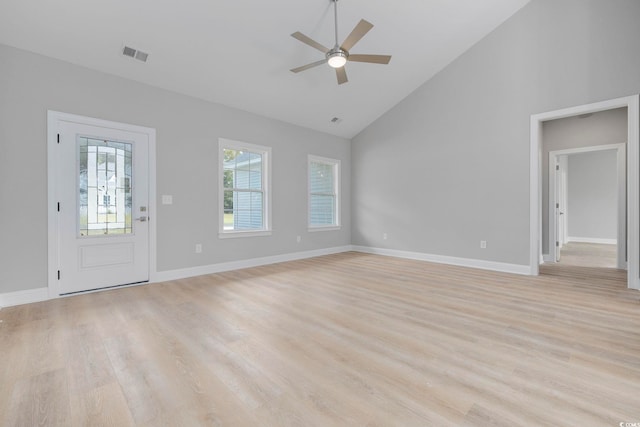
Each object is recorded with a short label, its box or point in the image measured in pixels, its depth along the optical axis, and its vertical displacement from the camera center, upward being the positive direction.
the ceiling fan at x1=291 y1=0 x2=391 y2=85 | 3.04 +1.85
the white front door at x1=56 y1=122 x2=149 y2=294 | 3.45 +0.06
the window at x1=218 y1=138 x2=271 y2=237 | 4.89 +0.40
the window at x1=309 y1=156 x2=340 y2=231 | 6.33 +0.41
